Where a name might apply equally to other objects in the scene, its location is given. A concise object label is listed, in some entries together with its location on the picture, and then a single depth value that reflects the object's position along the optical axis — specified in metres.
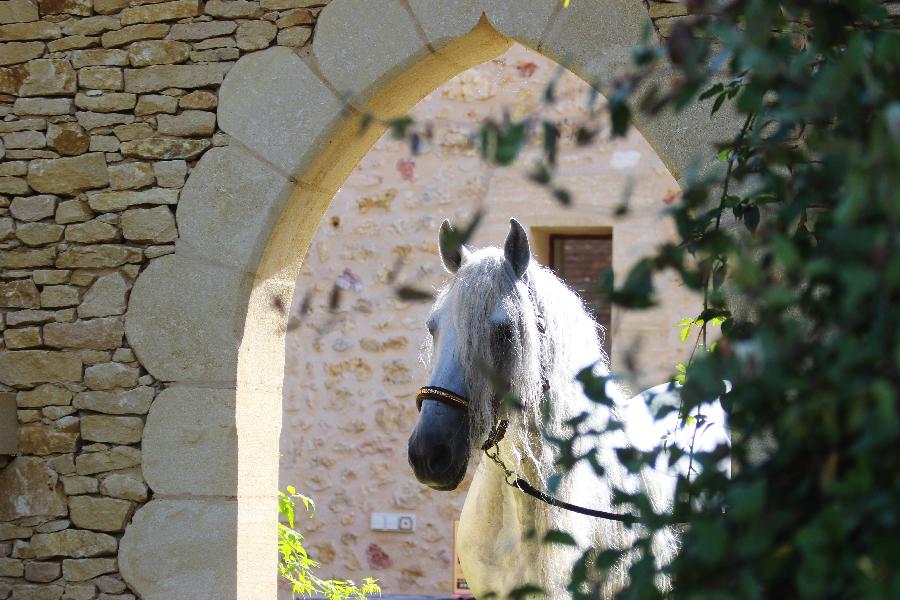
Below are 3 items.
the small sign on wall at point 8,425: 7.04
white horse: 5.25
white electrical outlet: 12.04
